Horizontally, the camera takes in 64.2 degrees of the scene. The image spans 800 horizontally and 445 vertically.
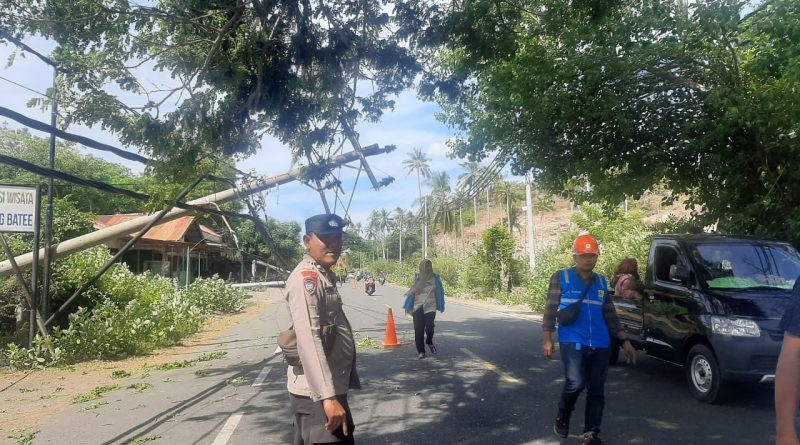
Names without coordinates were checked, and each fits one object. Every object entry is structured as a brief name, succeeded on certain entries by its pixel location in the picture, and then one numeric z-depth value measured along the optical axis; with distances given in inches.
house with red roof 1007.0
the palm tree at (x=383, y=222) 4476.4
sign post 459.2
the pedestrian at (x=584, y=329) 215.0
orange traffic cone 518.9
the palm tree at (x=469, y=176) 2252.7
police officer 133.7
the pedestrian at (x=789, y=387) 94.3
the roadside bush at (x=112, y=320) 461.1
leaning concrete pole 460.4
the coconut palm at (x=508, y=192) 2659.9
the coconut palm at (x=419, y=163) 3378.4
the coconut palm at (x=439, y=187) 2833.4
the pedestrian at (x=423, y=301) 428.5
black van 264.8
